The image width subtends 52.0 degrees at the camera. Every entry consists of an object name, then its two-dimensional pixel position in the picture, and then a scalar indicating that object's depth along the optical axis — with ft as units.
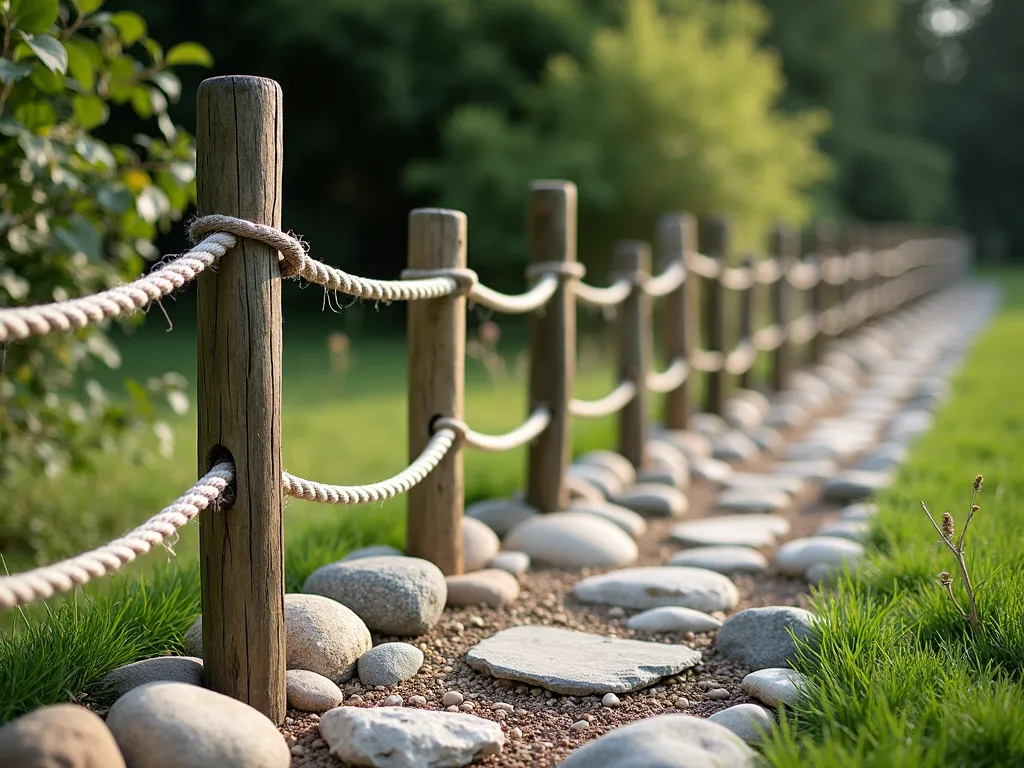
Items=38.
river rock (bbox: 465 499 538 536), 12.85
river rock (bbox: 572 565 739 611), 10.09
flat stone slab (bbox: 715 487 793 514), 14.42
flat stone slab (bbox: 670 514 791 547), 12.62
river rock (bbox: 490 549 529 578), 11.21
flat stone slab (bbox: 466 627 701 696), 8.04
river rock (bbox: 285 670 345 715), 7.53
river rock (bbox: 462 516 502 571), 11.14
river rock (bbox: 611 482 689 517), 14.20
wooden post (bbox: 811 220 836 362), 28.22
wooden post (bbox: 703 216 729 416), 20.48
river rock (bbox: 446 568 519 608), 10.08
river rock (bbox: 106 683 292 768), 5.95
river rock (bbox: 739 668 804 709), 7.38
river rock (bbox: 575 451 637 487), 15.44
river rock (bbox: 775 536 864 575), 10.99
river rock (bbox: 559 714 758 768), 5.95
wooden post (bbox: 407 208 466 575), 10.27
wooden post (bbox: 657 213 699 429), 18.10
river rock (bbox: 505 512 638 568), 11.73
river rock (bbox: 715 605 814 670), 8.35
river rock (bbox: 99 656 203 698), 7.16
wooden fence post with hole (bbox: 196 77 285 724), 6.92
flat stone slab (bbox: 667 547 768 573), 11.43
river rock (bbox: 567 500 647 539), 13.05
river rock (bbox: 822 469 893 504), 14.48
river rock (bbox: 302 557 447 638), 8.87
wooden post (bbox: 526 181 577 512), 13.21
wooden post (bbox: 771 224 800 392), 24.61
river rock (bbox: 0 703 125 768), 5.31
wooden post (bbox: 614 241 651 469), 15.93
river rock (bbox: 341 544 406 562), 10.30
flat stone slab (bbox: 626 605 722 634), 9.50
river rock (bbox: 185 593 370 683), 7.93
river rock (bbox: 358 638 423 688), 8.11
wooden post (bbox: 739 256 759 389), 22.35
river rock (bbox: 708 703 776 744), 6.95
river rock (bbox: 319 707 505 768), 6.59
